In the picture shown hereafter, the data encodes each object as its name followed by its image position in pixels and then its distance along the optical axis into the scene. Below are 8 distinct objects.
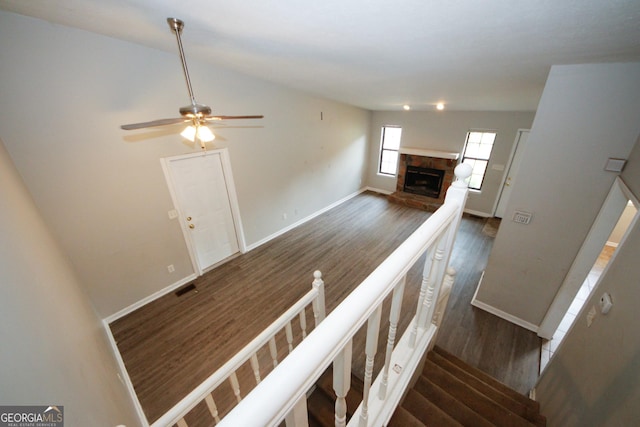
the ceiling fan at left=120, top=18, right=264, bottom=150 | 1.69
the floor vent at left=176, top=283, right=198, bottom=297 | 3.35
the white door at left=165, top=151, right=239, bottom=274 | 3.18
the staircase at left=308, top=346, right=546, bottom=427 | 1.48
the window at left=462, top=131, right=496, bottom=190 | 5.32
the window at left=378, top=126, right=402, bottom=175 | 6.71
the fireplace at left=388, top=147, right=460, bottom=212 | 5.86
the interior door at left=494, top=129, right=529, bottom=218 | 4.82
